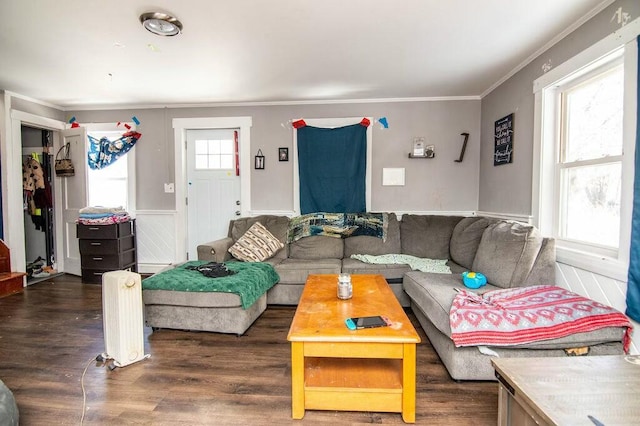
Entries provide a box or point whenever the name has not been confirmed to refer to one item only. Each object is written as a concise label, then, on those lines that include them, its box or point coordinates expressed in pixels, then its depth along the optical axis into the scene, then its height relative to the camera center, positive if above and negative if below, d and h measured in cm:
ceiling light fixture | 206 +125
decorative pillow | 315 -50
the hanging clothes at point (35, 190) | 414 +13
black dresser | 381 -64
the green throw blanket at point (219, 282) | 233 -67
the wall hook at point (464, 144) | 376 +68
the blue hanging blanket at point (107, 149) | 413 +69
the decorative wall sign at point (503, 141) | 305 +61
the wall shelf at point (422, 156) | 381 +54
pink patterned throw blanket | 160 -66
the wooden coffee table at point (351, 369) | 144 -90
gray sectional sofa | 174 -59
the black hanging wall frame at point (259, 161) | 403 +51
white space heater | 198 -79
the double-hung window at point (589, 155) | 180 +32
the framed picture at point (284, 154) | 399 +59
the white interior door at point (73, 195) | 412 +6
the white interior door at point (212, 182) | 414 +24
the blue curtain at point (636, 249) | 167 -28
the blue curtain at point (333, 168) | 384 +40
